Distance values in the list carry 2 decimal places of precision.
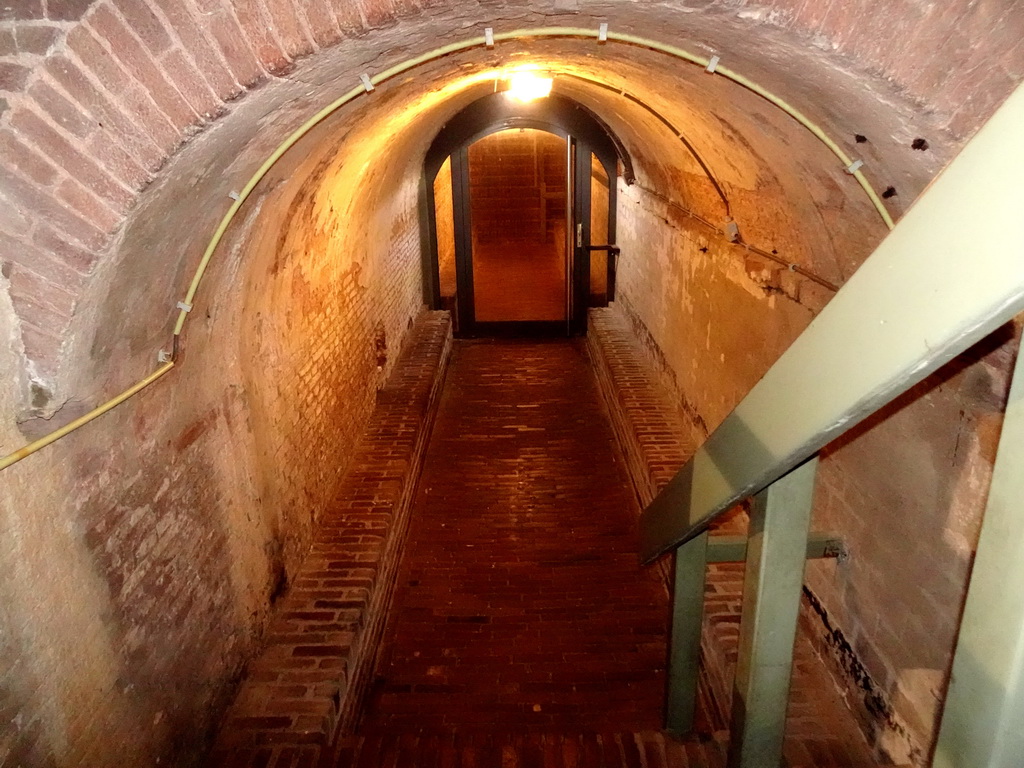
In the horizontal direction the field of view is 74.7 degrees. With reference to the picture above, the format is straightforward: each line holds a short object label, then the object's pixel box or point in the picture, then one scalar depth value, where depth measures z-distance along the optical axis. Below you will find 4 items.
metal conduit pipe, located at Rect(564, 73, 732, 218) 4.96
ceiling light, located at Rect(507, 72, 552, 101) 4.97
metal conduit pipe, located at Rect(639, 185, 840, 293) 3.49
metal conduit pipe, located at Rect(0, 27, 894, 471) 2.50
